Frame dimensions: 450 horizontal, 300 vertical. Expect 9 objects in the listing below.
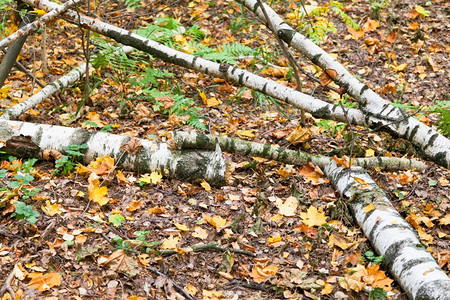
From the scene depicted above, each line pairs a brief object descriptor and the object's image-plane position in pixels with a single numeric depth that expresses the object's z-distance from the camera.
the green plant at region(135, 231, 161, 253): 3.13
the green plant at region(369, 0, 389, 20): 7.02
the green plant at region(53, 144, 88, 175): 3.87
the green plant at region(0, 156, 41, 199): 3.33
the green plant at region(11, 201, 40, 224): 3.10
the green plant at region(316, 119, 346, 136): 4.93
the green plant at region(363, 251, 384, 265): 3.10
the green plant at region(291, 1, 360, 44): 6.03
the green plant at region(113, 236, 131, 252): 3.06
